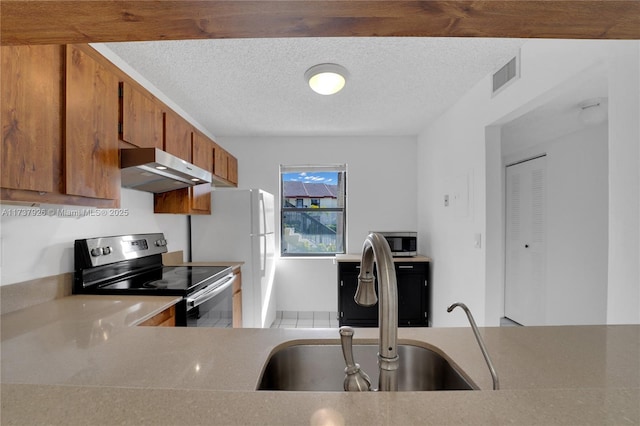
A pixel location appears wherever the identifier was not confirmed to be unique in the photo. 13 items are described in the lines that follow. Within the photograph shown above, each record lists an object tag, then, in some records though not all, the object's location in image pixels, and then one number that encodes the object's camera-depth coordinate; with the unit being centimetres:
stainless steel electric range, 182
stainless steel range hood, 175
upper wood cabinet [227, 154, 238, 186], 371
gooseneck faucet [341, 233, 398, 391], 61
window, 423
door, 336
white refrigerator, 315
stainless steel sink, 97
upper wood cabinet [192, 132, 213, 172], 273
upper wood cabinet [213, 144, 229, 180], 323
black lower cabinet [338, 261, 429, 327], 356
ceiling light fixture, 218
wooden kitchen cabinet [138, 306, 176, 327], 149
